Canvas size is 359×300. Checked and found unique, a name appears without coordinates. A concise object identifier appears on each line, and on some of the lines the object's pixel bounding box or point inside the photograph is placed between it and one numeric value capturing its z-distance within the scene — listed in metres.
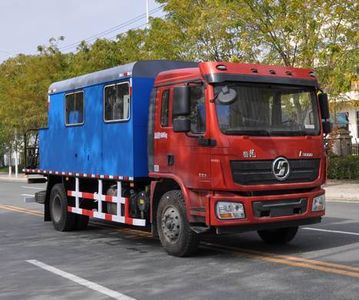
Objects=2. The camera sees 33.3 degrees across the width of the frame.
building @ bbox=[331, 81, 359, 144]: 22.45
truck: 8.12
